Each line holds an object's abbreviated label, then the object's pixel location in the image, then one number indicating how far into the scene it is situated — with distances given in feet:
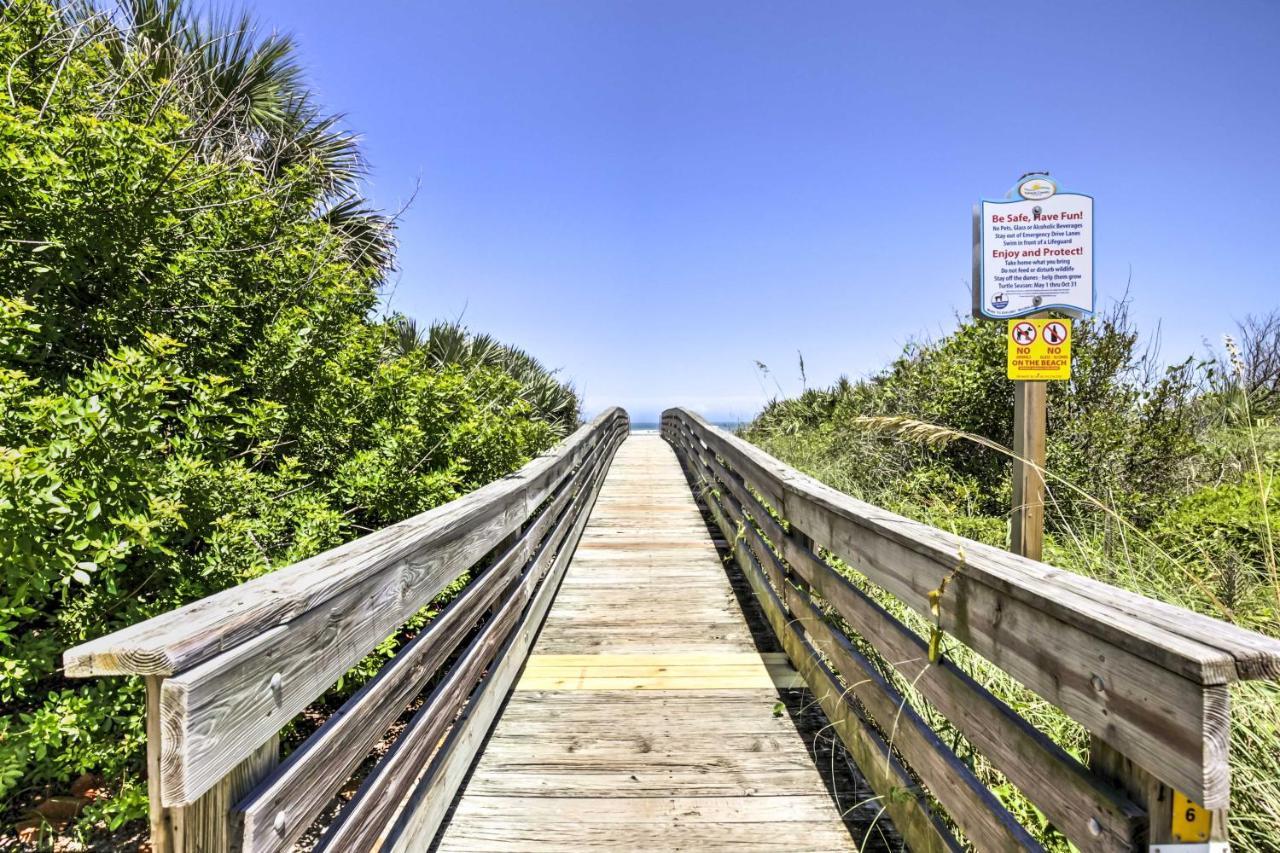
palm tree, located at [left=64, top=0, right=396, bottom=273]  14.07
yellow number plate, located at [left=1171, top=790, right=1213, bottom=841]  3.43
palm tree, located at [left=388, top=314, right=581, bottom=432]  26.35
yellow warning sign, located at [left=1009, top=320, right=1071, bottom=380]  12.86
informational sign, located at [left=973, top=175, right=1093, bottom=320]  13.05
